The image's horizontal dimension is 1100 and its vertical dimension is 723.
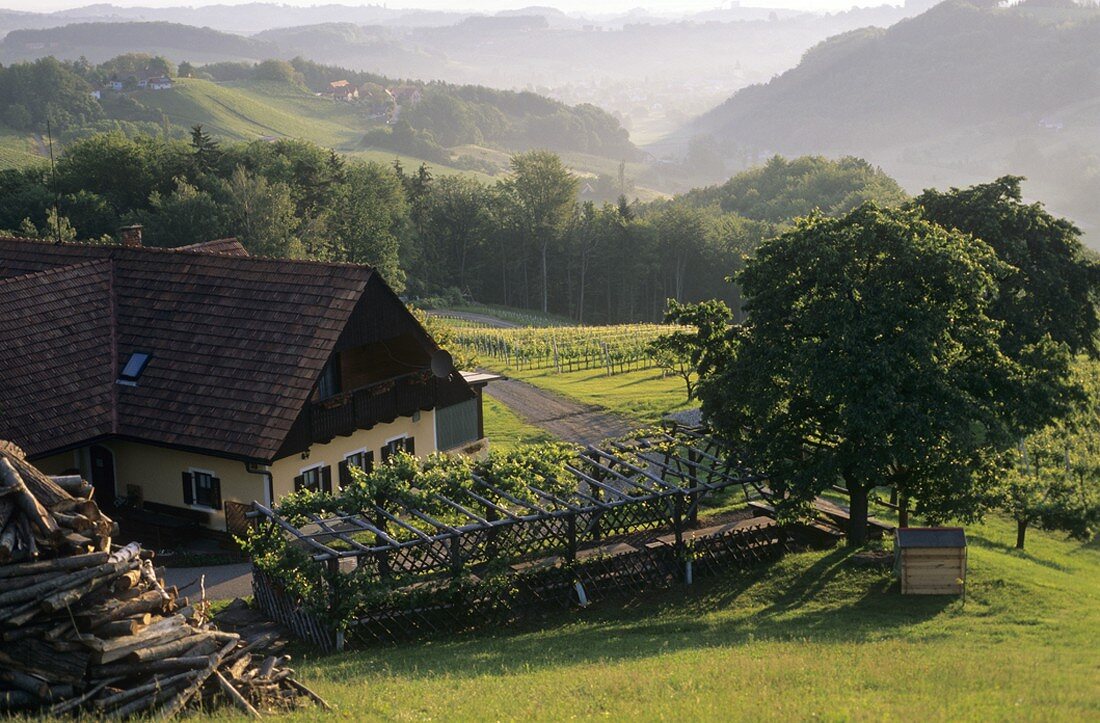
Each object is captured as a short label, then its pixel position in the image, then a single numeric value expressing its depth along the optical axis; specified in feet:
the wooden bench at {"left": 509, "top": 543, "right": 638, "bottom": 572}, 88.38
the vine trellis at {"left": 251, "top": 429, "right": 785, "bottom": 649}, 81.61
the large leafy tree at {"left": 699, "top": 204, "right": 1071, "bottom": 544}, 91.15
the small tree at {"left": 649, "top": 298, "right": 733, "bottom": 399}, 116.26
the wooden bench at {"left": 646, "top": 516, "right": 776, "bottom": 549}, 94.53
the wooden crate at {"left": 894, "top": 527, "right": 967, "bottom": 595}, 87.92
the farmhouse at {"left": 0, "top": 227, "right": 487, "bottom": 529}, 105.29
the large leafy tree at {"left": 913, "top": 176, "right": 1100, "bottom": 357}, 148.36
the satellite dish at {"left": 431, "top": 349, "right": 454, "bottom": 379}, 121.29
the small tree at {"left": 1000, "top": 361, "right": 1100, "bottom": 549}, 104.12
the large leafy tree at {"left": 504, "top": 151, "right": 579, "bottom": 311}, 415.44
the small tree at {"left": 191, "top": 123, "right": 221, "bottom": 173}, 313.73
